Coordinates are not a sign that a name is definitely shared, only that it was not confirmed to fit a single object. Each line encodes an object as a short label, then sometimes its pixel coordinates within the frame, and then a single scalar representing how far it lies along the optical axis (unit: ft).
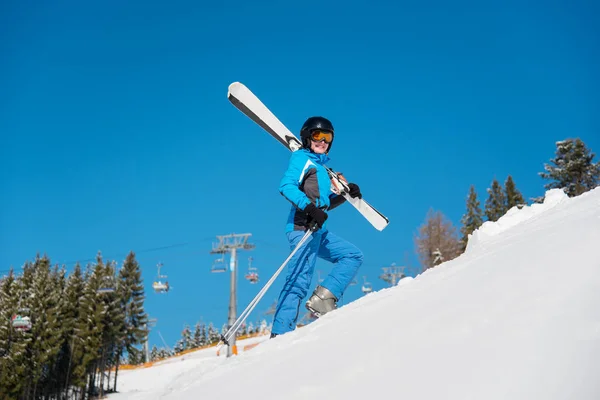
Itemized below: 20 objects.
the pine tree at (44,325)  119.14
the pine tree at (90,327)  138.00
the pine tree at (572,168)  114.32
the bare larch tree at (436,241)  140.97
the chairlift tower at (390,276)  126.41
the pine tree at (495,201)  165.27
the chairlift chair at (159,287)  181.27
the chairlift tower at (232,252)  106.22
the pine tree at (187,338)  325.01
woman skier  18.57
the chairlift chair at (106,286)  138.16
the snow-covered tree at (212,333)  299.95
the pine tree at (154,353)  350.54
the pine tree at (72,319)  136.67
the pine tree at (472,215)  173.17
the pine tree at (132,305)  172.86
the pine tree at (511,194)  165.06
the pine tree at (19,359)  111.96
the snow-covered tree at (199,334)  319.14
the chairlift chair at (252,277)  169.60
